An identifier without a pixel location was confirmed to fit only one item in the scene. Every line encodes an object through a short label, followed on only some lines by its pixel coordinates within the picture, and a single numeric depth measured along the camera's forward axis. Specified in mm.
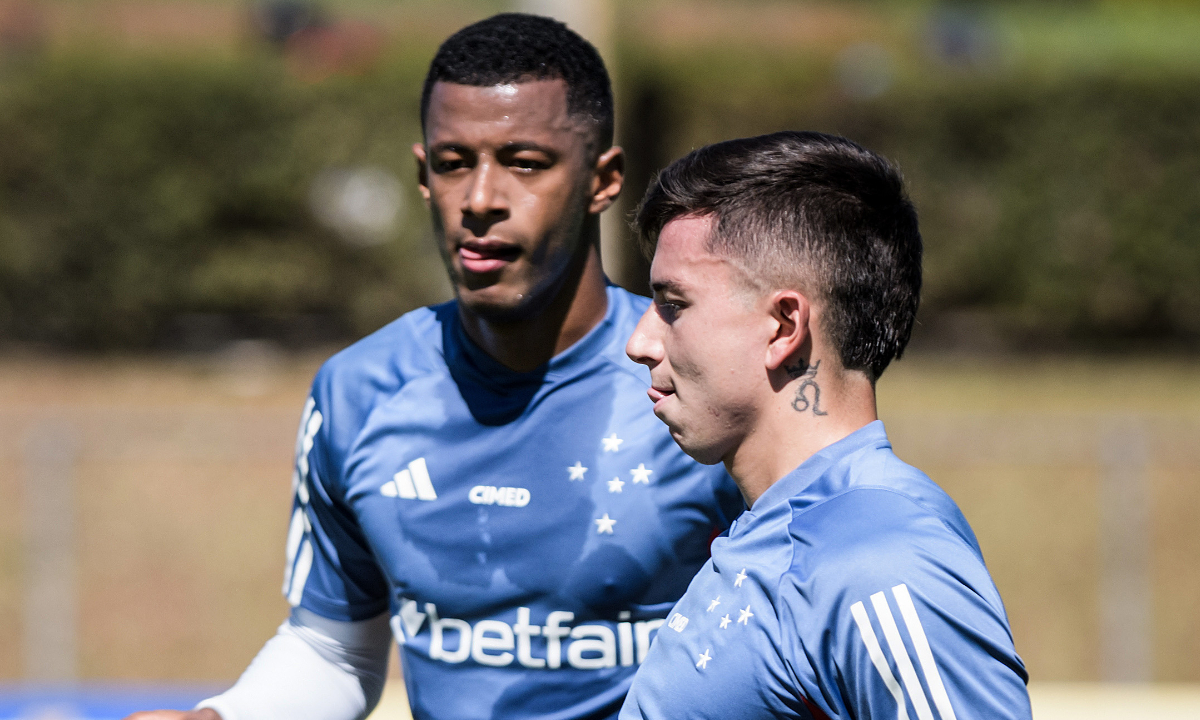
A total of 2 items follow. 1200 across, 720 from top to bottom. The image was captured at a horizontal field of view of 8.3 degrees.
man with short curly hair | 7595
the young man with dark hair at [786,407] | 7229
